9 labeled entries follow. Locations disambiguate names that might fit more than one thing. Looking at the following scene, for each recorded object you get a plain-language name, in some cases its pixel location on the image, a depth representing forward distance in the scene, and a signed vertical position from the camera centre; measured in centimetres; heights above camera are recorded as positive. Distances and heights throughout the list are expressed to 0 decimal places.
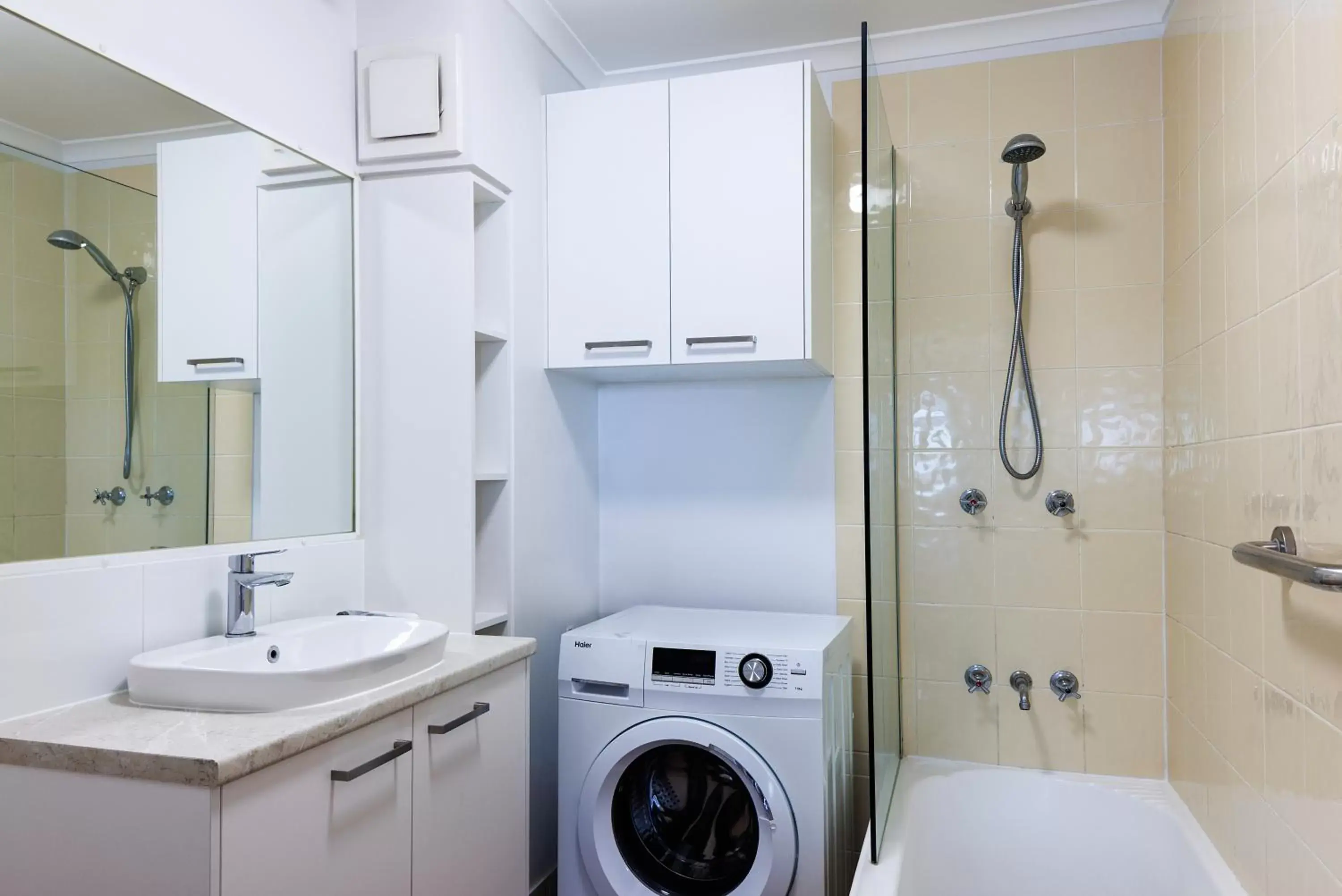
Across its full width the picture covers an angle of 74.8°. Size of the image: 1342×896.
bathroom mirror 141 +26
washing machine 197 -72
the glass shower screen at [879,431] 158 +5
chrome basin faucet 165 -26
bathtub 202 -94
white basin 136 -36
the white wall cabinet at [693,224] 226 +62
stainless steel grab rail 103 -14
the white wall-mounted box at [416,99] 205 +84
